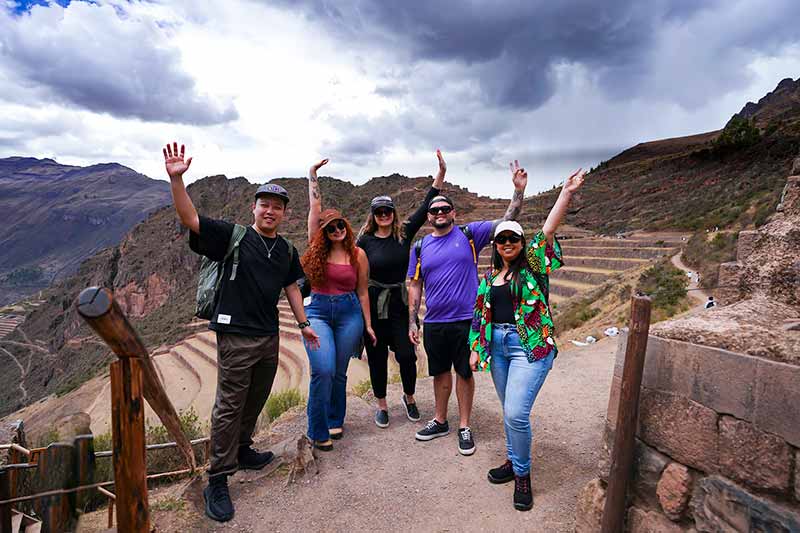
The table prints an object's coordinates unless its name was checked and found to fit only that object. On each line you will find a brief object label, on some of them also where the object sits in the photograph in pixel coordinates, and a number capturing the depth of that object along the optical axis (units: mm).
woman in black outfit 3768
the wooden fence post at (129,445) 1801
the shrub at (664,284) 8919
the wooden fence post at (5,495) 2494
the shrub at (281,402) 6454
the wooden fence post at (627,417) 2158
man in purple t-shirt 3492
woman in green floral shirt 2793
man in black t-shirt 2910
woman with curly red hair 3508
